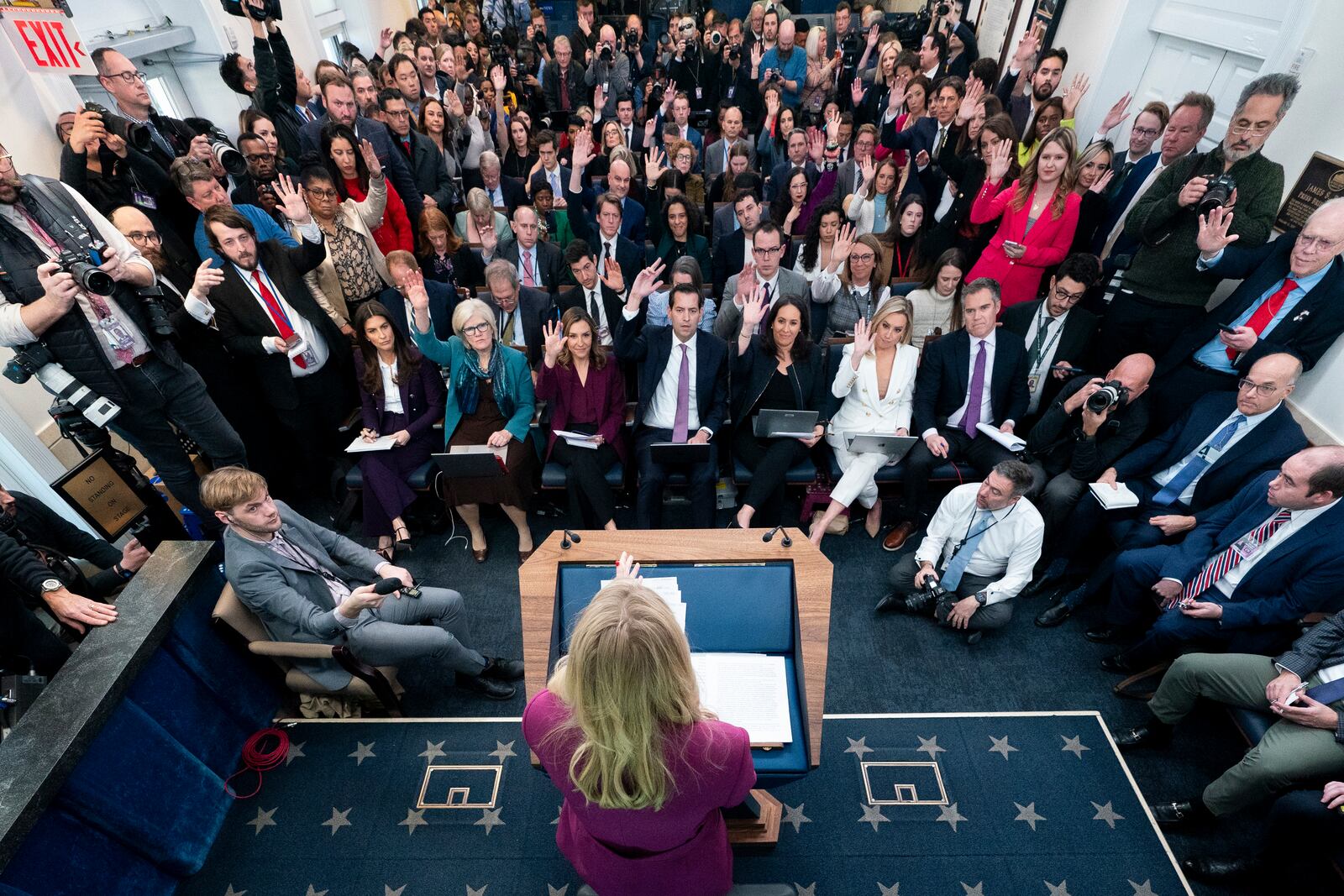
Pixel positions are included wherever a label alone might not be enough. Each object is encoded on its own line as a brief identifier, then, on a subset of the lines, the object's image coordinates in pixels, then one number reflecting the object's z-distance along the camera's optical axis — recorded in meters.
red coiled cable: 2.61
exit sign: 3.60
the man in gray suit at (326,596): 2.43
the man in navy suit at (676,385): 3.65
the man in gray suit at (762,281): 4.09
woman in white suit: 3.66
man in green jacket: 3.32
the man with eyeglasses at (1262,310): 3.07
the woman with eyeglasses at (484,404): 3.62
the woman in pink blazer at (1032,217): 4.04
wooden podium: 1.95
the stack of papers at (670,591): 2.01
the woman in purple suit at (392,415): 3.68
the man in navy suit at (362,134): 4.64
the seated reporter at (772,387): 3.66
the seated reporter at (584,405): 3.60
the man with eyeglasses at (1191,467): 2.94
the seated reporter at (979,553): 3.02
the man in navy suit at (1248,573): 2.49
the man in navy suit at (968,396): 3.65
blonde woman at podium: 1.32
